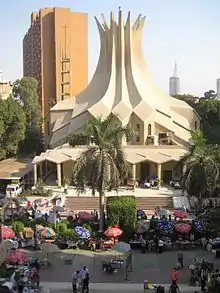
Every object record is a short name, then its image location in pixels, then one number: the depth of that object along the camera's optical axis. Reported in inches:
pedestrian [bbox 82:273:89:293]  681.6
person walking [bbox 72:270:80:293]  690.8
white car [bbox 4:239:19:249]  849.6
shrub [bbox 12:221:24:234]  977.5
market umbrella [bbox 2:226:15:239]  893.8
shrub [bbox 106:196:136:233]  996.6
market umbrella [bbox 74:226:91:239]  917.2
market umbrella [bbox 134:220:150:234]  967.0
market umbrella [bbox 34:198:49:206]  1220.5
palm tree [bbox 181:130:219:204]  1069.8
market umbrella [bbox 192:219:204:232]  968.9
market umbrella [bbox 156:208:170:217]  1102.5
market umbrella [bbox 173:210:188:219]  1051.0
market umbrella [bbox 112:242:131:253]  812.0
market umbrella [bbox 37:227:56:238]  933.8
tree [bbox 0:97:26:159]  1947.2
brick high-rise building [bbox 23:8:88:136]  3334.2
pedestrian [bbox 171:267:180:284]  689.0
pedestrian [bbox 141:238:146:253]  915.4
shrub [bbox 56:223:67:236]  963.3
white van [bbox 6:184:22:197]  1438.7
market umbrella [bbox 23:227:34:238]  959.0
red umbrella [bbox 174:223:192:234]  944.9
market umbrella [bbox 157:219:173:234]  960.3
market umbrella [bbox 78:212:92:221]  1091.3
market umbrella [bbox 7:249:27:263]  757.3
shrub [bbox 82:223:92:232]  1004.7
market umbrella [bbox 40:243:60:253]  856.3
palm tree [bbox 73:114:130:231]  978.7
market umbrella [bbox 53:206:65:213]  1140.3
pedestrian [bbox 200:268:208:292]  693.9
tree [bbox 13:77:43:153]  2393.0
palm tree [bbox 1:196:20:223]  997.8
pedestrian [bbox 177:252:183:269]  815.1
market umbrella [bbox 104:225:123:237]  915.4
